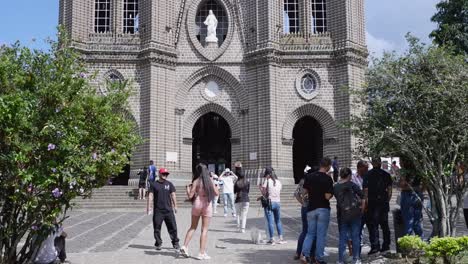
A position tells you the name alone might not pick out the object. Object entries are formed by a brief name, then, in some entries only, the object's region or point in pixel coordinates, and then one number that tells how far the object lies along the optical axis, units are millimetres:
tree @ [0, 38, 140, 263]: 6586
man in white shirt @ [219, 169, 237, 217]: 16703
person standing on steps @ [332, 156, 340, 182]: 23280
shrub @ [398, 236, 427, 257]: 7742
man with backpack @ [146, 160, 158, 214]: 22312
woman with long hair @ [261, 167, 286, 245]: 10906
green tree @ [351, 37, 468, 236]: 8453
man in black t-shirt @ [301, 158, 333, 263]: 8352
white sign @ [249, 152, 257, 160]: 27866
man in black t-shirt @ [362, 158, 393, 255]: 9227
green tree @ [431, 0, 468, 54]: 24375
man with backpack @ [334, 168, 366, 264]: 8375
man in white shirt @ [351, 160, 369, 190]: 10117
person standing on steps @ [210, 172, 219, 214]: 18047
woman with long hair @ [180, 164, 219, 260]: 9188
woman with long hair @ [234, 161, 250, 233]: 12578
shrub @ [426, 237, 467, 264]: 6938
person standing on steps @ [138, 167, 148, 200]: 23170
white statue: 29688
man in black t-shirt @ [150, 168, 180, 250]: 10344
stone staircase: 22641
